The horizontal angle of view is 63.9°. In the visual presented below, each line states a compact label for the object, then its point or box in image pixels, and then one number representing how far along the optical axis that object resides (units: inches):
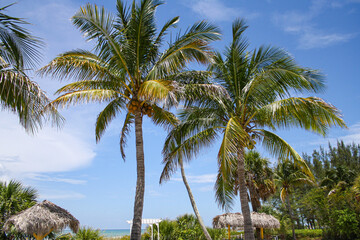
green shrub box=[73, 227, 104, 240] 486.3
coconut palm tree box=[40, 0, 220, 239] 329.7
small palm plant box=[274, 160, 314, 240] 971.3
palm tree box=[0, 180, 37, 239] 440.5
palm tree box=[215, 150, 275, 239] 773.9
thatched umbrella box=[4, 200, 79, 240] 379.9
